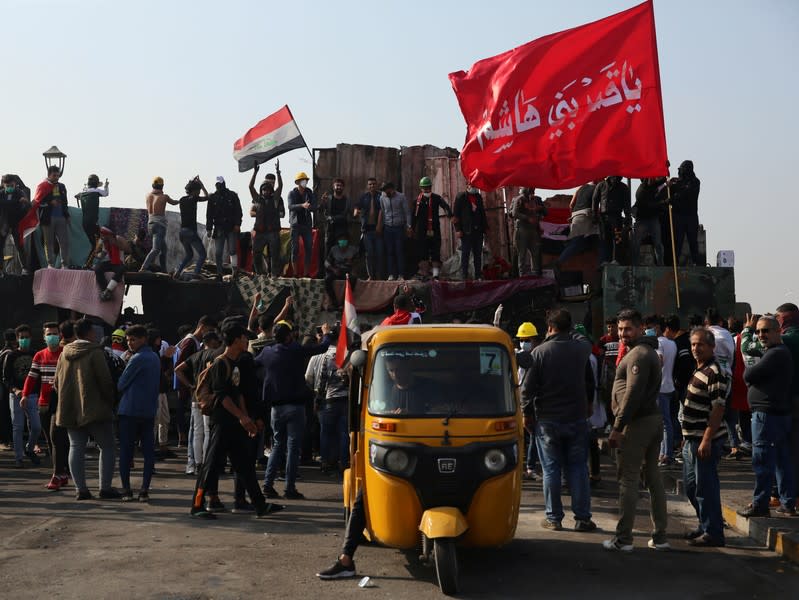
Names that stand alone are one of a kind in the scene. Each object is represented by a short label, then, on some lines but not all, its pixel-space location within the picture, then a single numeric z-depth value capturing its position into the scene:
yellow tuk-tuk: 8.39
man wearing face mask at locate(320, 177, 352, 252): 22.14
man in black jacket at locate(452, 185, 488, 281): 21.34
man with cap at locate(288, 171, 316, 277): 22.25
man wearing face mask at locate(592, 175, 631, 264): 20.41
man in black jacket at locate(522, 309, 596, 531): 10.54
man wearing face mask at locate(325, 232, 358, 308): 21.47
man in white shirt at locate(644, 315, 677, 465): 14.77
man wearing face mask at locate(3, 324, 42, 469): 15.82
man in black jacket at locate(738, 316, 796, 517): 10.60
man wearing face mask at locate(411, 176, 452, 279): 21.80
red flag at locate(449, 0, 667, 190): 17.39
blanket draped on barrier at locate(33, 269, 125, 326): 21.48
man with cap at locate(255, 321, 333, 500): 12.89
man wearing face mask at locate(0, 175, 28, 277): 21.70
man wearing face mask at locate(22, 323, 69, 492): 13.57
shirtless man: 22.08
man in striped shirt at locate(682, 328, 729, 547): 9.62
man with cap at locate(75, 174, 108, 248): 22.89
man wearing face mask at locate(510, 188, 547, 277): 21.11
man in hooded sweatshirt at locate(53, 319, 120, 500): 12.44
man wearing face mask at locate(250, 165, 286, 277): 22.33
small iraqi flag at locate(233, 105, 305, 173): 23.55
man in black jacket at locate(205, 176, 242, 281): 22.41
